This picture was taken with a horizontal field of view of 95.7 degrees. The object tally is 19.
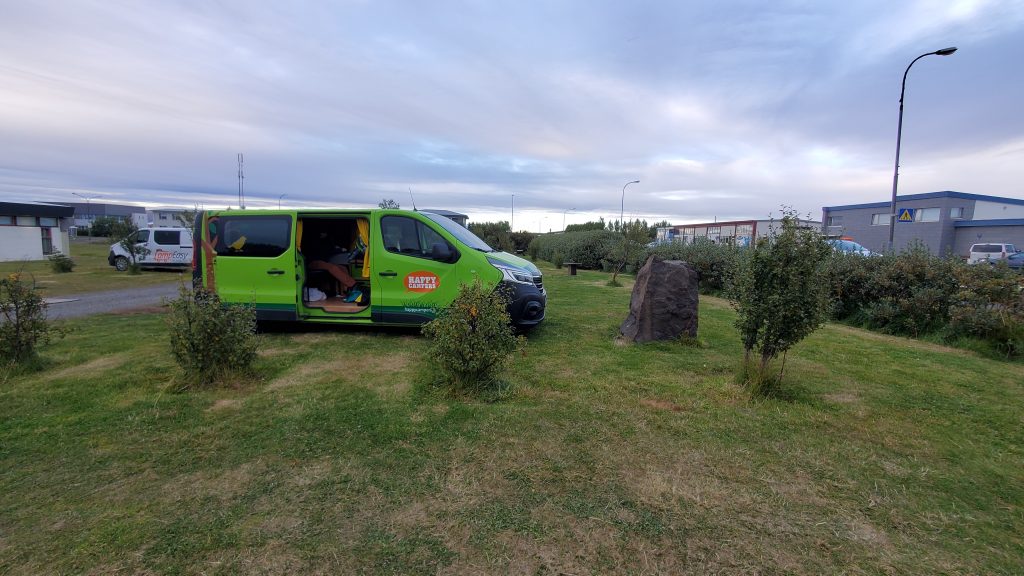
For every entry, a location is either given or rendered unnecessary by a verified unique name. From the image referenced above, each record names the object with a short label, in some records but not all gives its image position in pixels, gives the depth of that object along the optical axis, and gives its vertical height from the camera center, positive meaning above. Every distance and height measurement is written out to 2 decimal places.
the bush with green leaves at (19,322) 4.98 -0.92
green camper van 6.69 -0.31
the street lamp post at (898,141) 13.73 +4.10
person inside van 8.10 -0.27
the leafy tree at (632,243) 17.62 +0.37
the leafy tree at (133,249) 20.02 -0.38
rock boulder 6.80 -0.76
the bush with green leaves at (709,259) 14.96 -0.16
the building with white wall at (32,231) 27.06 +0.44
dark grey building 32.22 +2.89
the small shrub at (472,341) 4.39 -0.88
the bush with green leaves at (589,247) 26.67 +0.25
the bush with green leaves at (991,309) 6.65 -0.72
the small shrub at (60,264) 19.61 -1.07
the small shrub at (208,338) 4.53 -0.94
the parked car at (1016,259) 22.33 +0.13
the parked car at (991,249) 25.53 +0.68
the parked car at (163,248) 21.14 -0.30
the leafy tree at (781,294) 4.32 -0.36
